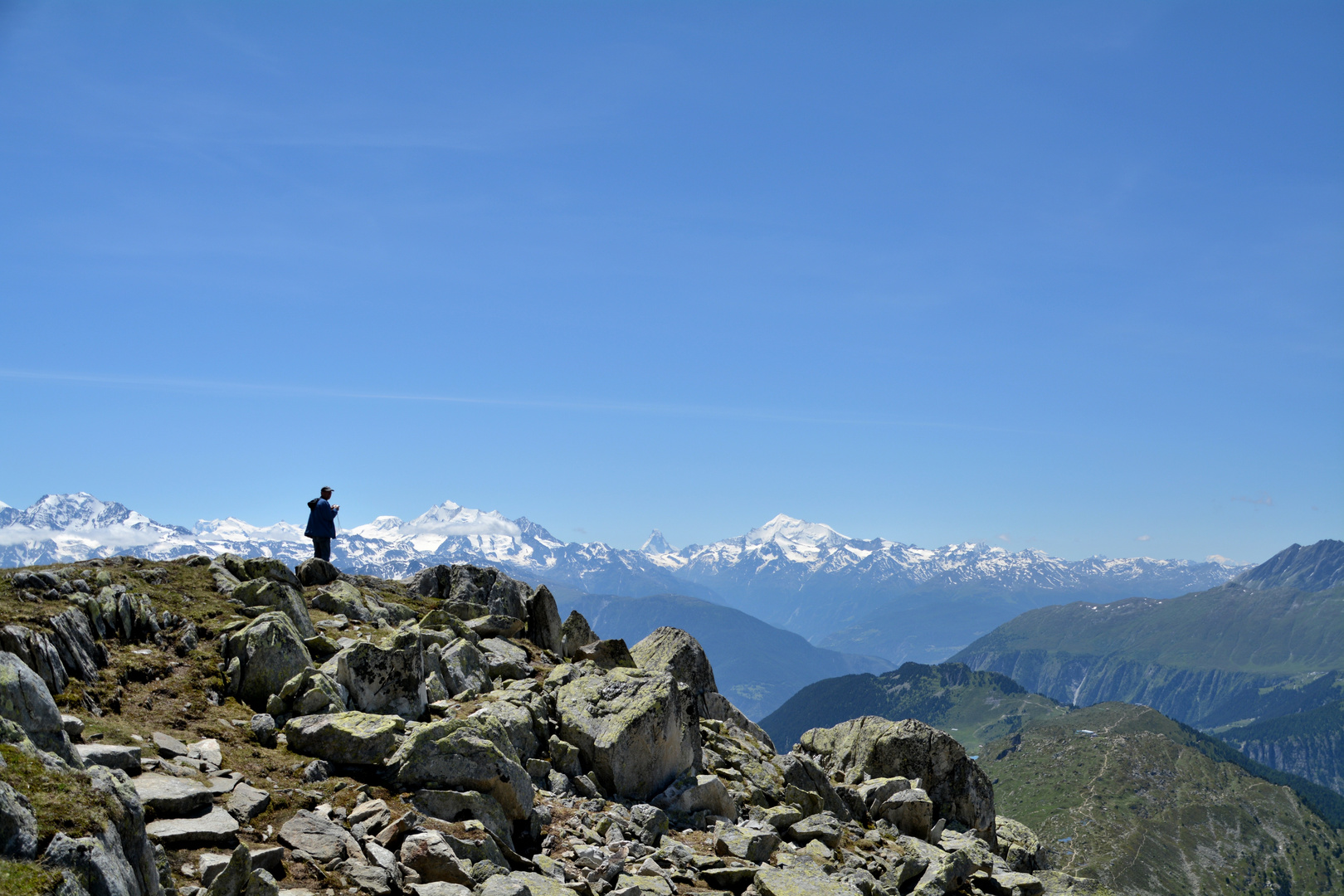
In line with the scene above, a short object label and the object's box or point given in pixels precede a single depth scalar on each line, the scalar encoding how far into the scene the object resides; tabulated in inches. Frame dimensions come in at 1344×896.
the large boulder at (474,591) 1425.9
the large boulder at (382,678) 827.4
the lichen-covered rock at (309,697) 767.1
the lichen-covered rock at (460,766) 674.2
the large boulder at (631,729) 887.1
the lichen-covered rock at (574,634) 1390.3
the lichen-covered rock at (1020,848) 1273.4
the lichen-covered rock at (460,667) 970.7
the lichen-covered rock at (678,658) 1470.2
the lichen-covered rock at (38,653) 614.5
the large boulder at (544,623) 1389.0
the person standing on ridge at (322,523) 1373.0
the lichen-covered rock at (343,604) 1175.6
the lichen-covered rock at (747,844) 762.8
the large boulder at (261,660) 809.5
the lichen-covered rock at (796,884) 679.7
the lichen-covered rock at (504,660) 1086.4
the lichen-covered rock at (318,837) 540.3
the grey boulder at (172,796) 524.7
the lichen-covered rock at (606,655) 1283.2
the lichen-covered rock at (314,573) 1300.4
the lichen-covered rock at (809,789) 1055.6
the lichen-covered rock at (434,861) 546.0
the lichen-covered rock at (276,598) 1012.5
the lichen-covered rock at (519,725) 832.3
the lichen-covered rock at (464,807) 642.8
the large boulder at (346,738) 695.7
